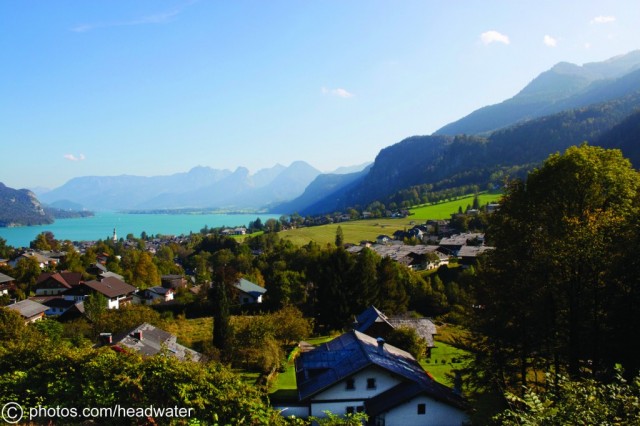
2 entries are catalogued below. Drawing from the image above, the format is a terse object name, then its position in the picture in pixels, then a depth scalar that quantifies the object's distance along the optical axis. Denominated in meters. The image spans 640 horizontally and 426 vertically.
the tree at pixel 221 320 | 33.41
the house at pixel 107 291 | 59.84
